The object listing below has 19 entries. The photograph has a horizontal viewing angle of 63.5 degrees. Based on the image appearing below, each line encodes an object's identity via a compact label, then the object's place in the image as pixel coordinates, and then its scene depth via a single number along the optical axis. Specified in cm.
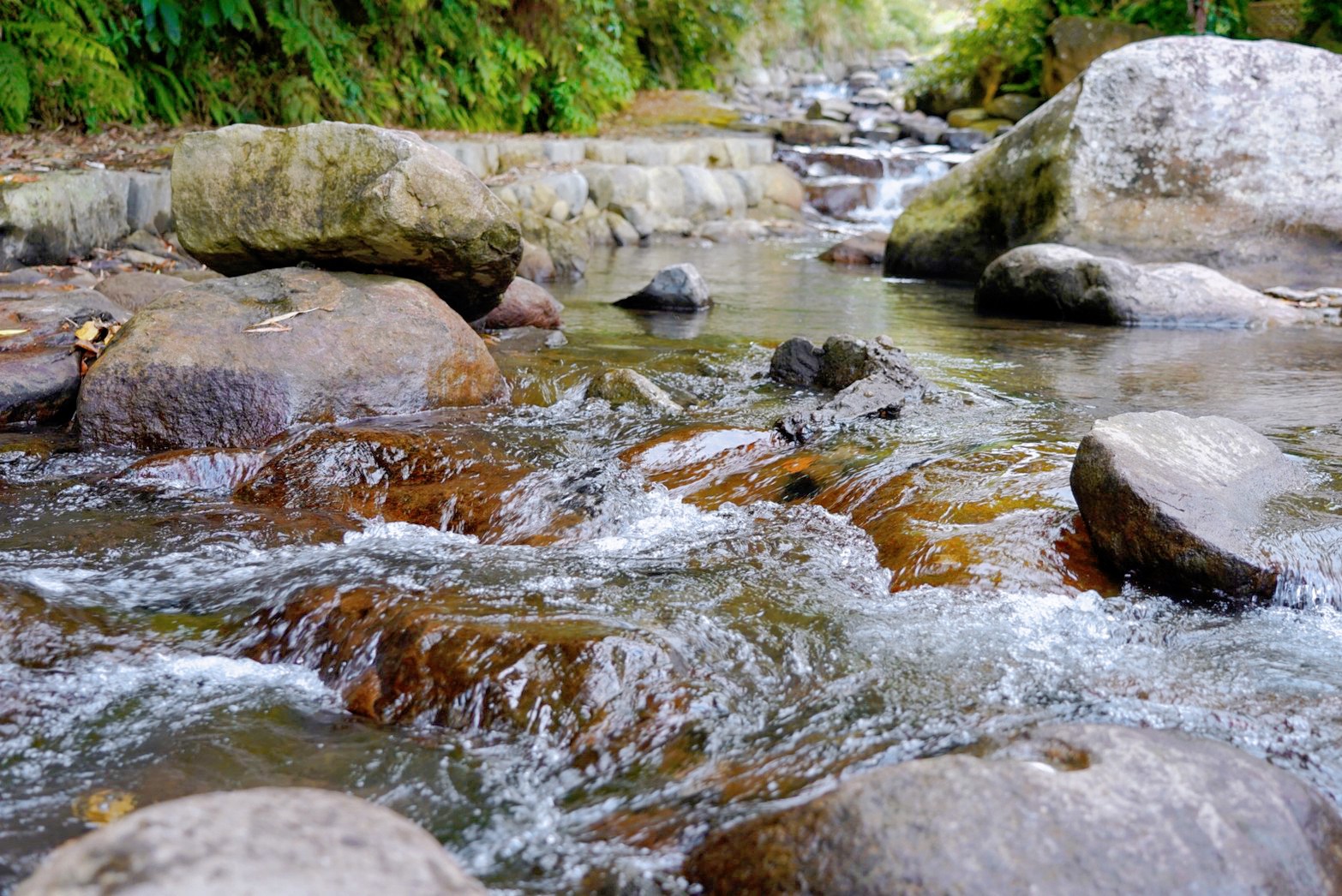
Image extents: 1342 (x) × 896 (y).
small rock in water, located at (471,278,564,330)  663
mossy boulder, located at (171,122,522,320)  481
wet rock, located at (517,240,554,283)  915
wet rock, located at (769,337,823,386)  546
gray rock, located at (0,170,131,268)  649
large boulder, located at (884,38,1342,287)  859
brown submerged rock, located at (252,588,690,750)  240
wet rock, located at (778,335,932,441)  449
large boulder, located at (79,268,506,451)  427
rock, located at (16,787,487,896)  143
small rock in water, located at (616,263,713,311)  776
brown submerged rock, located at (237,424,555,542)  377
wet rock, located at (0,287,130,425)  446
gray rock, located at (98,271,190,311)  577
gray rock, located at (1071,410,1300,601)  299
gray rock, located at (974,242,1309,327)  760
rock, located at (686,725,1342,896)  166
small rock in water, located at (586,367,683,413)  493
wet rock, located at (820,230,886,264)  1091
